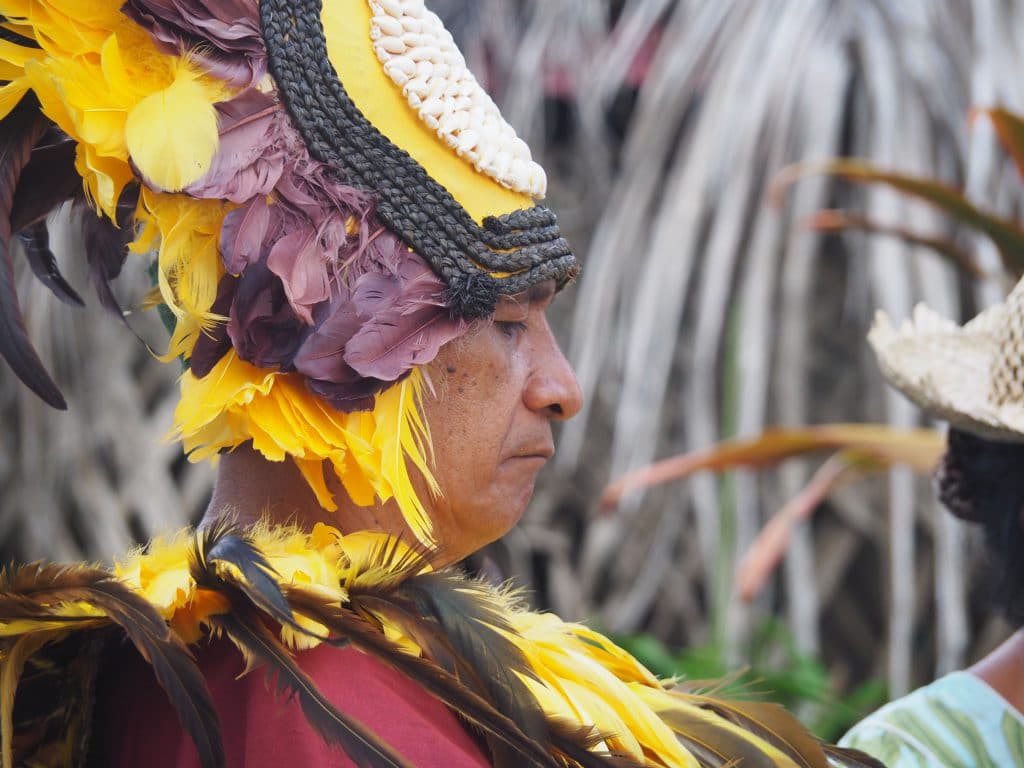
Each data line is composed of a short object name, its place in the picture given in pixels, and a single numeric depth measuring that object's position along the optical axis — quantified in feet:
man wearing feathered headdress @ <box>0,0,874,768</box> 7.98
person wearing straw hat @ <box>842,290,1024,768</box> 11.85
